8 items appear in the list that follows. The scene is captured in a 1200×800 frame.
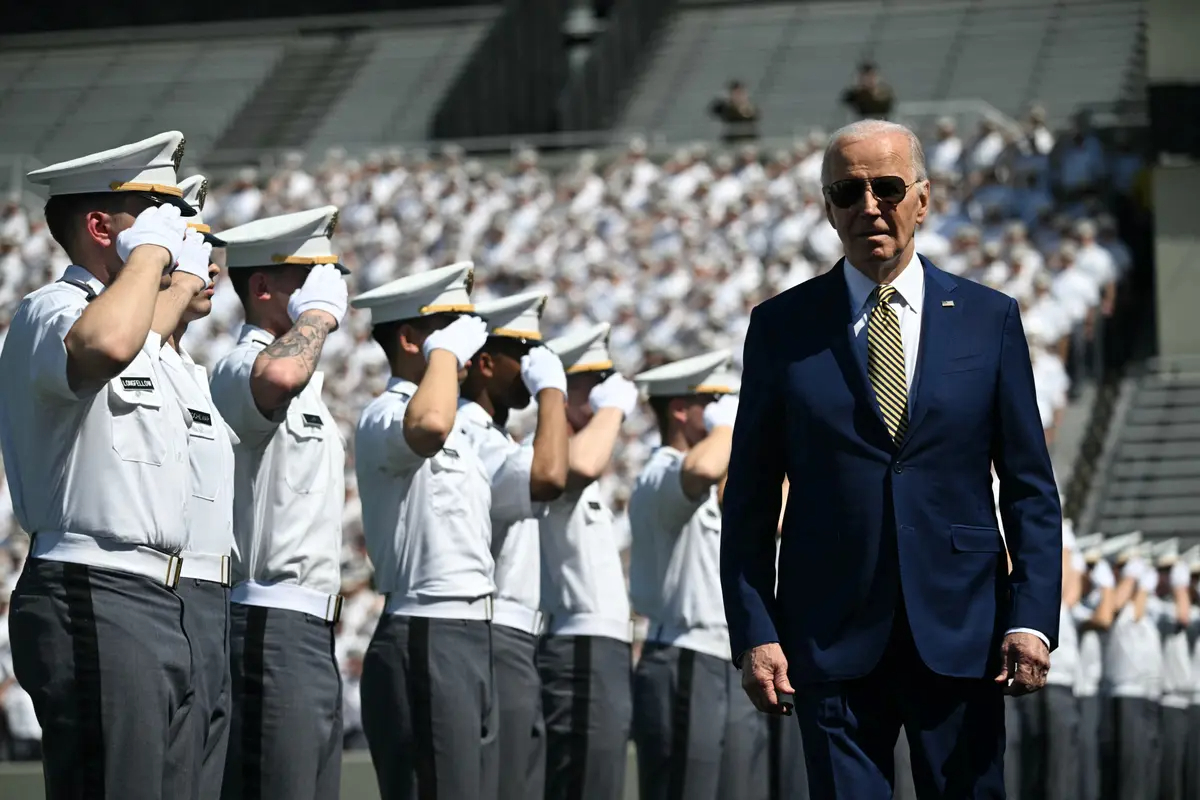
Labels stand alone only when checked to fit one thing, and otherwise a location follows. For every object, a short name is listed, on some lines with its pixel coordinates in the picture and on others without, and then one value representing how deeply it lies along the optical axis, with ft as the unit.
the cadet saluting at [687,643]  53.67
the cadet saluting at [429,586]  41.22
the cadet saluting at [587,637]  50.70
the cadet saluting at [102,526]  30.53
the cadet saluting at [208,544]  34.40
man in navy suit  28.37
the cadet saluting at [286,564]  37.47
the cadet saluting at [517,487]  46.39
